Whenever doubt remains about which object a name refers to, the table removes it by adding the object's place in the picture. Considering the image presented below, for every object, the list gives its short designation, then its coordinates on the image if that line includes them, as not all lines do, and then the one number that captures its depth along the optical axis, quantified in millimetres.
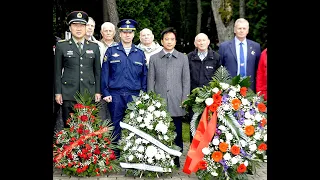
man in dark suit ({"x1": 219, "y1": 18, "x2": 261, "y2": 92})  7938
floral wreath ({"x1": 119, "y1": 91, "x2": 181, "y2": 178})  6941
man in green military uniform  7445
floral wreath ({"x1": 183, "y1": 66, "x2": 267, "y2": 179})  6605
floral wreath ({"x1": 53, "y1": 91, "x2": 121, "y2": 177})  7004
